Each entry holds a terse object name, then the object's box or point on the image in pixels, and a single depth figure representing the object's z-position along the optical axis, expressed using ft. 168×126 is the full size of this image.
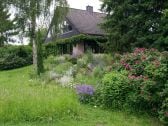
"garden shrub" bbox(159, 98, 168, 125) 16.60
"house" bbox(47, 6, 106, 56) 57.05
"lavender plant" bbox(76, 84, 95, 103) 21.18
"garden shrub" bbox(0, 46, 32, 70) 53.18
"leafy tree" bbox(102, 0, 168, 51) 32.02
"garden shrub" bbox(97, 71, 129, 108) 19.88
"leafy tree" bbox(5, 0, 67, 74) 43.71
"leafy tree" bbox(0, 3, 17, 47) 81.36
